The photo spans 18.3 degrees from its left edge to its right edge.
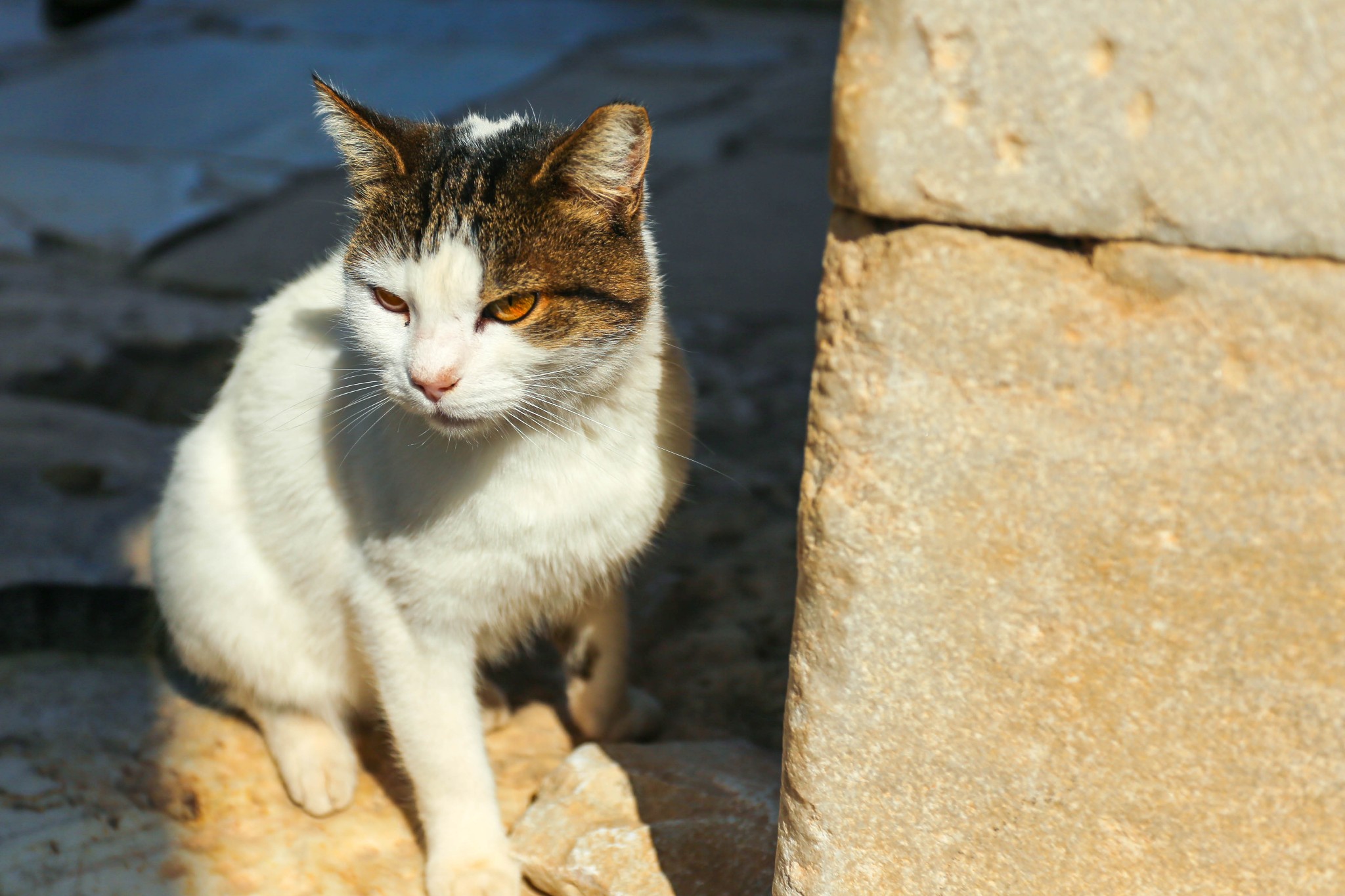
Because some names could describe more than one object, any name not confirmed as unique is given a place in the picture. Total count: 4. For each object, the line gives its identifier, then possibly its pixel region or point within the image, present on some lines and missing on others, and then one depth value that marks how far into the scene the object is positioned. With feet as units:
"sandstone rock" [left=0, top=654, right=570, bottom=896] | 4.02
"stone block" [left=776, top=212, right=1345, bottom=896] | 3.56
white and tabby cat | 3.85
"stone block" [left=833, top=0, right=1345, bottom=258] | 3.48
